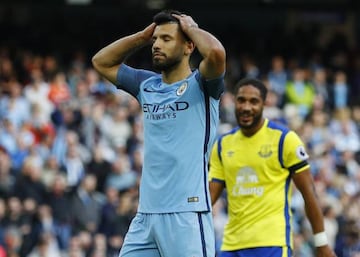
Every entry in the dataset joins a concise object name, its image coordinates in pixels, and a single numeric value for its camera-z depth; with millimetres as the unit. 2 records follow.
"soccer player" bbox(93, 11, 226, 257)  15328
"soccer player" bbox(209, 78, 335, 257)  18937
